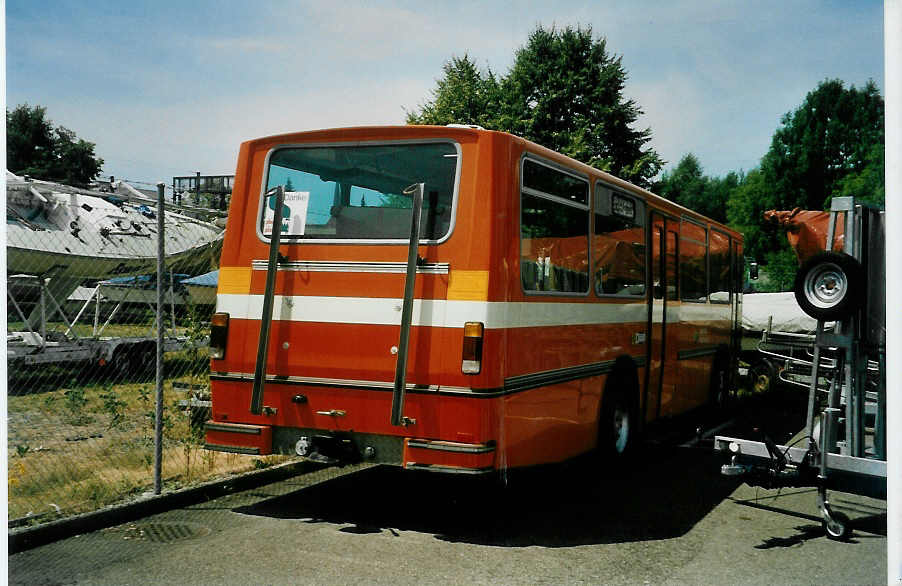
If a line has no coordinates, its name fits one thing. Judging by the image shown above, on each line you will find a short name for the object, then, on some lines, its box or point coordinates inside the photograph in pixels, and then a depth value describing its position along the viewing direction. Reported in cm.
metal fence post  676
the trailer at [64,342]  1316
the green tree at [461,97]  3588
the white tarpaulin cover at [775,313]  1794
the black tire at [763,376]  1670
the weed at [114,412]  930
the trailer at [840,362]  614
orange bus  592
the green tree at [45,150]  2833
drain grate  595
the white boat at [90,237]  1375
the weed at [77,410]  990
